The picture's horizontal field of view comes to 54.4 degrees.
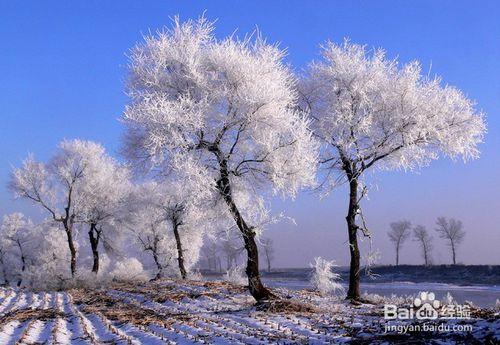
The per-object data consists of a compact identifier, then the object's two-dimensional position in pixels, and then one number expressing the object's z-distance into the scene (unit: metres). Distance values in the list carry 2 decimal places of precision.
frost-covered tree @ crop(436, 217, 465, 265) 72.31
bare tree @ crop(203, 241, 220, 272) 106.51
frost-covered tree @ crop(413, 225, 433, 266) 77.38
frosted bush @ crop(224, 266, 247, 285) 25.83
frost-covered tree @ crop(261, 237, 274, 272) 94.56
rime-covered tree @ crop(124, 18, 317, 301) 15.42
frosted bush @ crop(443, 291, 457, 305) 14.69
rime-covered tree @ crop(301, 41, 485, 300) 18.47
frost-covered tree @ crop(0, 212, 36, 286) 62.44
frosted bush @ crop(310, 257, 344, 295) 19.44
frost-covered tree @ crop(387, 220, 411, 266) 78.69
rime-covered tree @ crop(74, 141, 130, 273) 38.06
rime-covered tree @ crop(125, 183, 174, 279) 41.38
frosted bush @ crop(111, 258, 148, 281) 38.38
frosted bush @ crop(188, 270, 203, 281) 36.14
